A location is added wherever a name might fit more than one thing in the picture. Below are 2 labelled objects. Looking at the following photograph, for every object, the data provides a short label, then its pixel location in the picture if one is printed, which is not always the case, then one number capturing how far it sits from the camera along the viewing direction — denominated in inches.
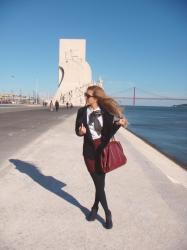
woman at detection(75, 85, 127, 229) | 155.7
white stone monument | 5187.0
